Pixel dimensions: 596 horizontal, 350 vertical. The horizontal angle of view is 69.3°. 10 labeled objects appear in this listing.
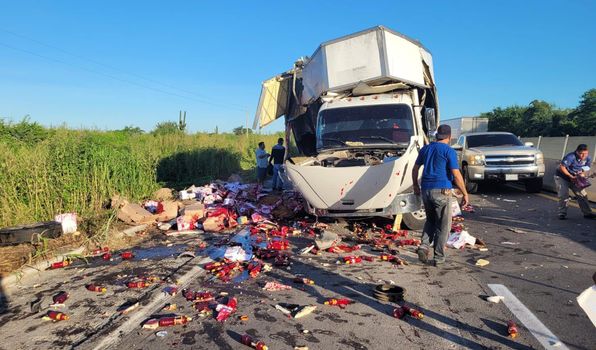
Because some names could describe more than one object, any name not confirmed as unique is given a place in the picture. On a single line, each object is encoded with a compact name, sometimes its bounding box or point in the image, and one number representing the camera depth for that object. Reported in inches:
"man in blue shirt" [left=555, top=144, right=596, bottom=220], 345.1
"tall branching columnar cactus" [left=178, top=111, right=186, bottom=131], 1143.3
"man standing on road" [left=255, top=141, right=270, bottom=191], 633.0
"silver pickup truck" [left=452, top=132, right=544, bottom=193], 507.5
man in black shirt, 605.3
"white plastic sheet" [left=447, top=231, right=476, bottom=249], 276.7
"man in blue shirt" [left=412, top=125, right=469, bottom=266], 231.3
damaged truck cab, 284.0
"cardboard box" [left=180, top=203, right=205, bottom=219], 376.5
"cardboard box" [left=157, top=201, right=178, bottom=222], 399.9
